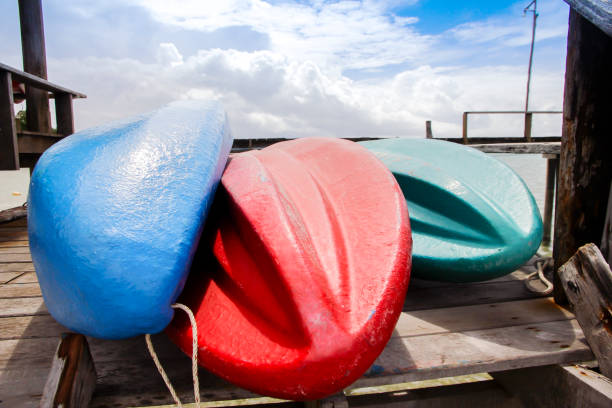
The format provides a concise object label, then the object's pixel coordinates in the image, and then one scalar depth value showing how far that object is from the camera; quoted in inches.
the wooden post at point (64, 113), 217.9
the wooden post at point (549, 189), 257.6
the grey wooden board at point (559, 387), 58.4
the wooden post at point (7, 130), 149.6
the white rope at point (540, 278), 84.0
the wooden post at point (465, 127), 457.0
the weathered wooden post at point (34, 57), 201.3
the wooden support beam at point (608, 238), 70.8
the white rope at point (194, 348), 44.2
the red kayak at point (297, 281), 42.3
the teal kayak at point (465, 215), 76.5
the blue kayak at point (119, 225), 45.1
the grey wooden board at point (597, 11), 59.5
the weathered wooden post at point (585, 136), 71.6
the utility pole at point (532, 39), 818.2
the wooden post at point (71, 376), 48.3
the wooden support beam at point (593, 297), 59.9
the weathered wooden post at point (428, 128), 447.5
